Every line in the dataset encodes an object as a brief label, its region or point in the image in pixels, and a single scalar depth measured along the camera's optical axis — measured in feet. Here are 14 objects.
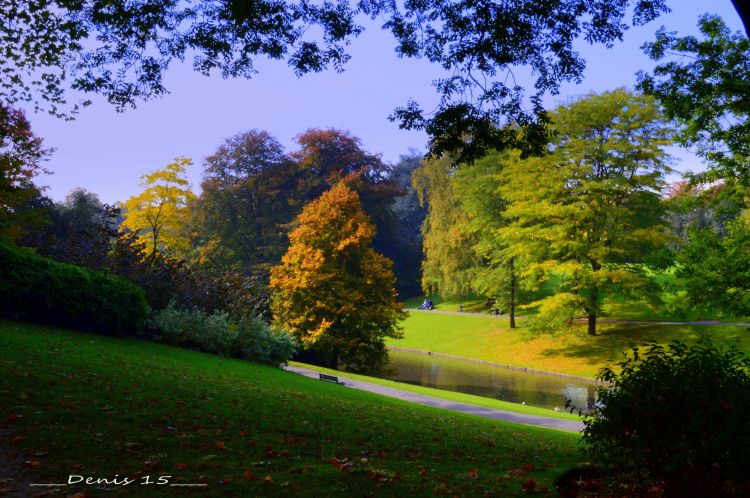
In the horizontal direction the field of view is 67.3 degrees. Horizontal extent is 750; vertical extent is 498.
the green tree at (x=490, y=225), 114.32
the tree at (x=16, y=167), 55.31
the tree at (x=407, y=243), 192.95
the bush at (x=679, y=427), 13.52
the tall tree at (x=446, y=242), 123.97
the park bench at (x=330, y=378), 55.00
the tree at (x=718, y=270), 52.54
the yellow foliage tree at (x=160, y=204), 112.98
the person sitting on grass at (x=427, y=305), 158.92
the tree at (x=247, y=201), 164.96
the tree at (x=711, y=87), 44.88
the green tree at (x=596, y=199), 92.63
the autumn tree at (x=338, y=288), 76.89
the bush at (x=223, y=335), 53.22
